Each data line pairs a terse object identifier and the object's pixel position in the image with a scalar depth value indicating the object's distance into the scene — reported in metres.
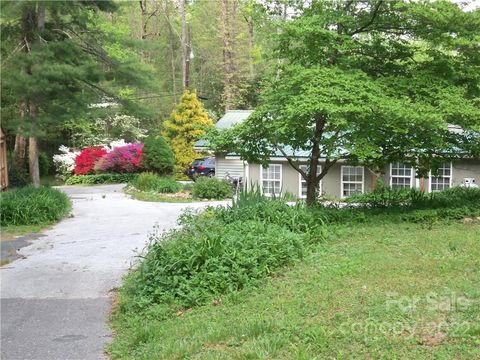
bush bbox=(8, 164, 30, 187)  23.73
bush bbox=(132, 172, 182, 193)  23.78
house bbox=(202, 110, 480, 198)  21.23
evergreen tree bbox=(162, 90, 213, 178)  33.19
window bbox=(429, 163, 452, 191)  21.51
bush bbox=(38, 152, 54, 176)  33.62
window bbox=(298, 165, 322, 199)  22.66
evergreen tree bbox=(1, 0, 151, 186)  14.97
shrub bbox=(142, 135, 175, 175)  30.28
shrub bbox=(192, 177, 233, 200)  21.73
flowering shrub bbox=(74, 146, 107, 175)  31.98
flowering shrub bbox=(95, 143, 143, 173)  31.30
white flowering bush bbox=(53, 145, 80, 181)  32.84
